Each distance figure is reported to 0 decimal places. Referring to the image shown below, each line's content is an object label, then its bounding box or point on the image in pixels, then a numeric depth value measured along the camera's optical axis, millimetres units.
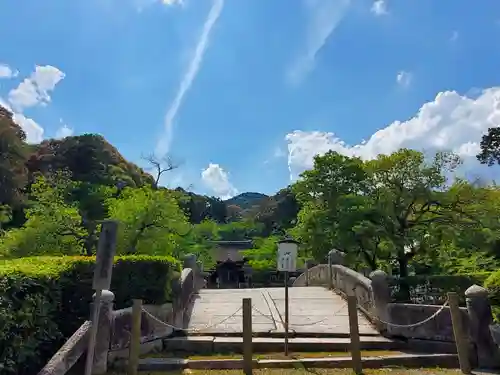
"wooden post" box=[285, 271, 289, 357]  6830
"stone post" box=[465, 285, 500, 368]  6258
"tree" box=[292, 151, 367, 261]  16408
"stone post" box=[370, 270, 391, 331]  8117
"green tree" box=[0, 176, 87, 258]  13906
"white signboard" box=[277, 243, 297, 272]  7469
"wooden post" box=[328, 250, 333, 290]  13578
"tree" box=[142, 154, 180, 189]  26481
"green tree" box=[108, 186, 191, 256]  15078
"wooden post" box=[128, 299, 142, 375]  5766
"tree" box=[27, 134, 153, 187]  30406
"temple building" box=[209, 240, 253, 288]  34656
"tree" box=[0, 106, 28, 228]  24359
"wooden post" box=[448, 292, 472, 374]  6070
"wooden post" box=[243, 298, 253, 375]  5871
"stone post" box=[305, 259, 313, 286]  18781
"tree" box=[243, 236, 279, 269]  32812
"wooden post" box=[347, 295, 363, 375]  5973
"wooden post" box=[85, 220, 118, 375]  4891
